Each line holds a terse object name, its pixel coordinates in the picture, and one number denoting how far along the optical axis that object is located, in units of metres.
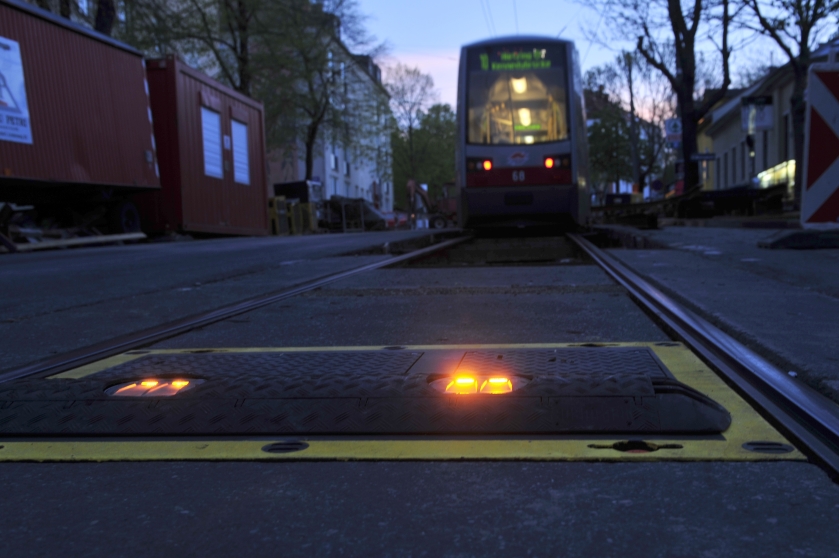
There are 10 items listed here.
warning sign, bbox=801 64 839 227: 6.88
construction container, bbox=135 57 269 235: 18.09
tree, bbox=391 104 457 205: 61.53
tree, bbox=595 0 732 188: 23.88
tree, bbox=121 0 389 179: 26.22
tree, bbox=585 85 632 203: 60.32
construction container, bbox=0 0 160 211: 13.13
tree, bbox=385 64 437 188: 55.50
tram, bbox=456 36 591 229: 13.09
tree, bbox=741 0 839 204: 21.17
